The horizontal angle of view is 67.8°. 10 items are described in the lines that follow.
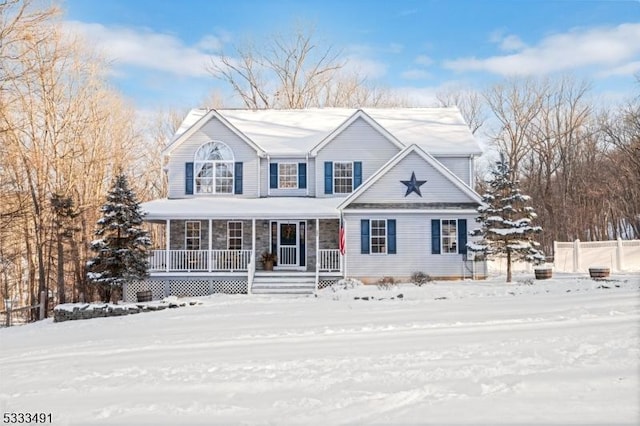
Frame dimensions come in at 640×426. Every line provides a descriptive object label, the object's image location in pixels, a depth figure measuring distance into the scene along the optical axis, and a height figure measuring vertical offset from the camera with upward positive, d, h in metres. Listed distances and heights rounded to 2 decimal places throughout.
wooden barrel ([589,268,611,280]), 16.16 -1.19
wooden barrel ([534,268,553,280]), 16.77 -1.25
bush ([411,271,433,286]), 17.58 -1.44
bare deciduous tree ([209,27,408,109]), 37.75 +12.07
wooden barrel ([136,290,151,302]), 16.64 -1.84
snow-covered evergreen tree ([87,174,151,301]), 16.25 +0.02
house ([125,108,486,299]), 18.48 +1.46
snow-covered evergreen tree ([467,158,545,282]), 16.56 +0.52
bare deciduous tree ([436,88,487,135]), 40.53 +11.90
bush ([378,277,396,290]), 15.57 -1.52
